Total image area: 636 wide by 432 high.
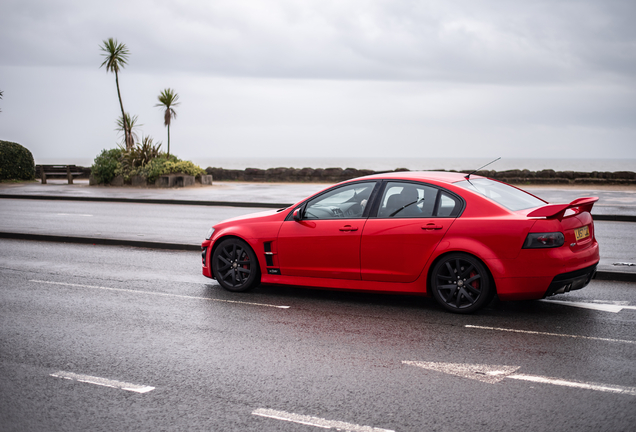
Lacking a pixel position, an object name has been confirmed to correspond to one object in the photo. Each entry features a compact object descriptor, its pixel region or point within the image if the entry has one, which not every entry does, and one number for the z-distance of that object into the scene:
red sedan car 6.04
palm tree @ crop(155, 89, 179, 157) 36.03
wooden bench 31.77
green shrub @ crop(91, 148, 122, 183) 29.42
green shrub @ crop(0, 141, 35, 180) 31.73
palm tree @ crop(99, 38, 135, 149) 36.59
